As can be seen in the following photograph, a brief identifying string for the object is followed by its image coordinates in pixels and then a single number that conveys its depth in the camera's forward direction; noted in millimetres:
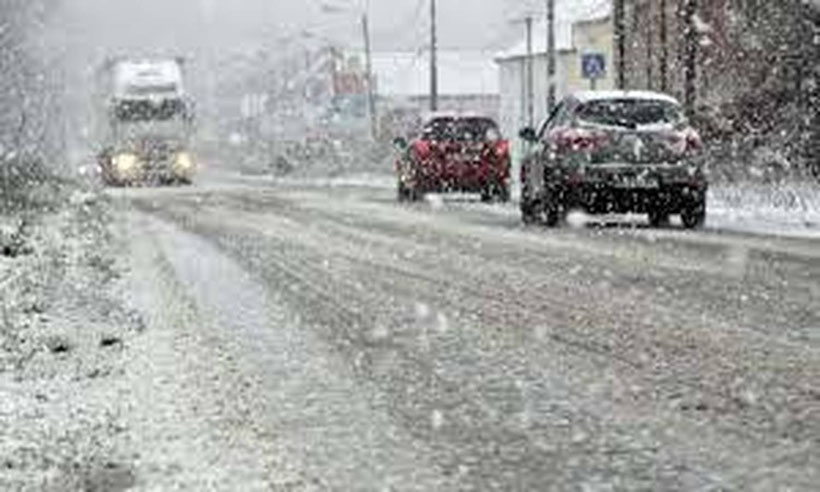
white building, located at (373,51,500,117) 141625
